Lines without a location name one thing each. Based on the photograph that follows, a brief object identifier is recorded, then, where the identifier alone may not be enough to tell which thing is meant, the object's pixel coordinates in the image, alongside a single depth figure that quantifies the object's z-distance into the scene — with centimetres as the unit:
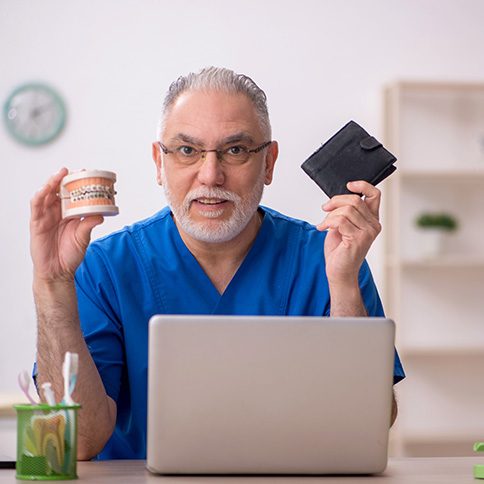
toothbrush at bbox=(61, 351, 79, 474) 209
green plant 555
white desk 208
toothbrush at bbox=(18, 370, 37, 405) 214
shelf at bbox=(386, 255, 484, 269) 539
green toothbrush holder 208
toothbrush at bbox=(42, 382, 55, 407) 211
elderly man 271
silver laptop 205
